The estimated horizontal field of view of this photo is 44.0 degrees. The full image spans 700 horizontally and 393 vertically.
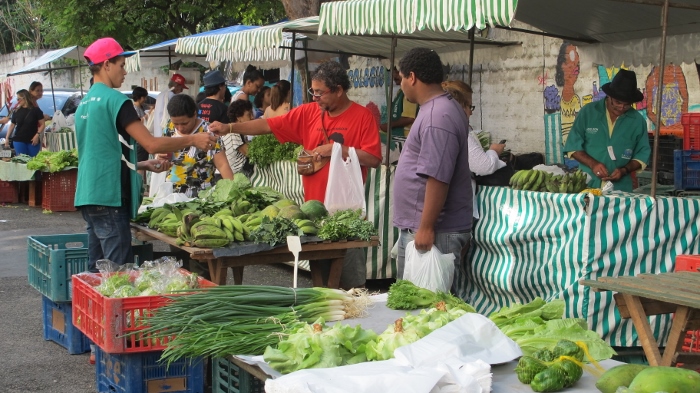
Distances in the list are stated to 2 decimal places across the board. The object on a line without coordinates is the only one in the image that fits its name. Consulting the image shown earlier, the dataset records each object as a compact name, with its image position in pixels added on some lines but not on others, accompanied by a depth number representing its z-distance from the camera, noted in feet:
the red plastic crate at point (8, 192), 53.72
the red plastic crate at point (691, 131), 27.20
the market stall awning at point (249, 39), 31.63
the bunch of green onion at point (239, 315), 12.67
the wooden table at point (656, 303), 13.84
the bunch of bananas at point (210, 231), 19.51
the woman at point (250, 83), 42.78
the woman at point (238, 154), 33.32
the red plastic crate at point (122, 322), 15.40
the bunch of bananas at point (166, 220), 21.66
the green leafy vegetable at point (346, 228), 20.56
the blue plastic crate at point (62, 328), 21.66
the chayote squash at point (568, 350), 11.17
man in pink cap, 19.17
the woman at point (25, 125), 57.77
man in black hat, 24.22
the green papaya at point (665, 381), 9.65
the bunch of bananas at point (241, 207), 23.07
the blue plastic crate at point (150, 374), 15.99
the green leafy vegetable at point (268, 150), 30.45
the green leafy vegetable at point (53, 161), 47.55
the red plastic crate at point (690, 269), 17.25
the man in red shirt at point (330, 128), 21.81
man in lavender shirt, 17.33
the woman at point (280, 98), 37.65
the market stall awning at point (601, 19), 26.50
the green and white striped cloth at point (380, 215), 26.94
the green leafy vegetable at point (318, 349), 11.43
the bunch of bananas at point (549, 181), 21.54
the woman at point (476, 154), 22.23
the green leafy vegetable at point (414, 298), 14.56
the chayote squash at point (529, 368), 10.83
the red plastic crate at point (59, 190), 49.24
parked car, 76.74
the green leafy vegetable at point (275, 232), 19.80
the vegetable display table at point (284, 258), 19.70
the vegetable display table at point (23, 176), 51.16
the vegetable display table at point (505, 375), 10.84
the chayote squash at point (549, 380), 10.50
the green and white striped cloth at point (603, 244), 19.66
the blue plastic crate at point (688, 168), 27.02
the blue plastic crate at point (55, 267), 20.97
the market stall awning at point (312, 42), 31.83
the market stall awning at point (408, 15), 17.34
